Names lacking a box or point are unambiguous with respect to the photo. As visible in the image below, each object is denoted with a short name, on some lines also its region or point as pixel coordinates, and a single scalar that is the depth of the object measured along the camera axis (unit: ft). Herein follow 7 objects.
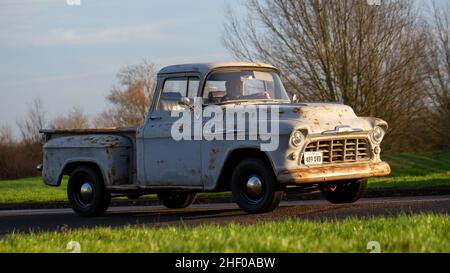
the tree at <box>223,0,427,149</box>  101.50
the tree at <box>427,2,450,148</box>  132.67
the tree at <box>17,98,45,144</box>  181.65
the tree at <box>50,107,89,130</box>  188.65
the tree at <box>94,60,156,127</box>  165.37
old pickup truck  36.19
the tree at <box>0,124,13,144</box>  184.44
